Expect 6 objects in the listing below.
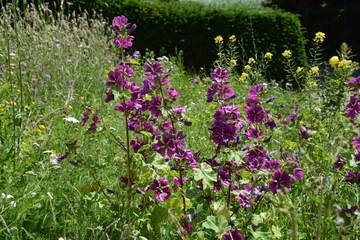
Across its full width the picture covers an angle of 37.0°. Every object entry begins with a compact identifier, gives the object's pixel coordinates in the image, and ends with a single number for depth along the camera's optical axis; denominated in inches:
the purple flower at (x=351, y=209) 70.7
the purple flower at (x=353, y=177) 79.2
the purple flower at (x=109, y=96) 74.9
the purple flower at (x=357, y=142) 73.3
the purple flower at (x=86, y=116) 79.4
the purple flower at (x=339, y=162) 83.6
